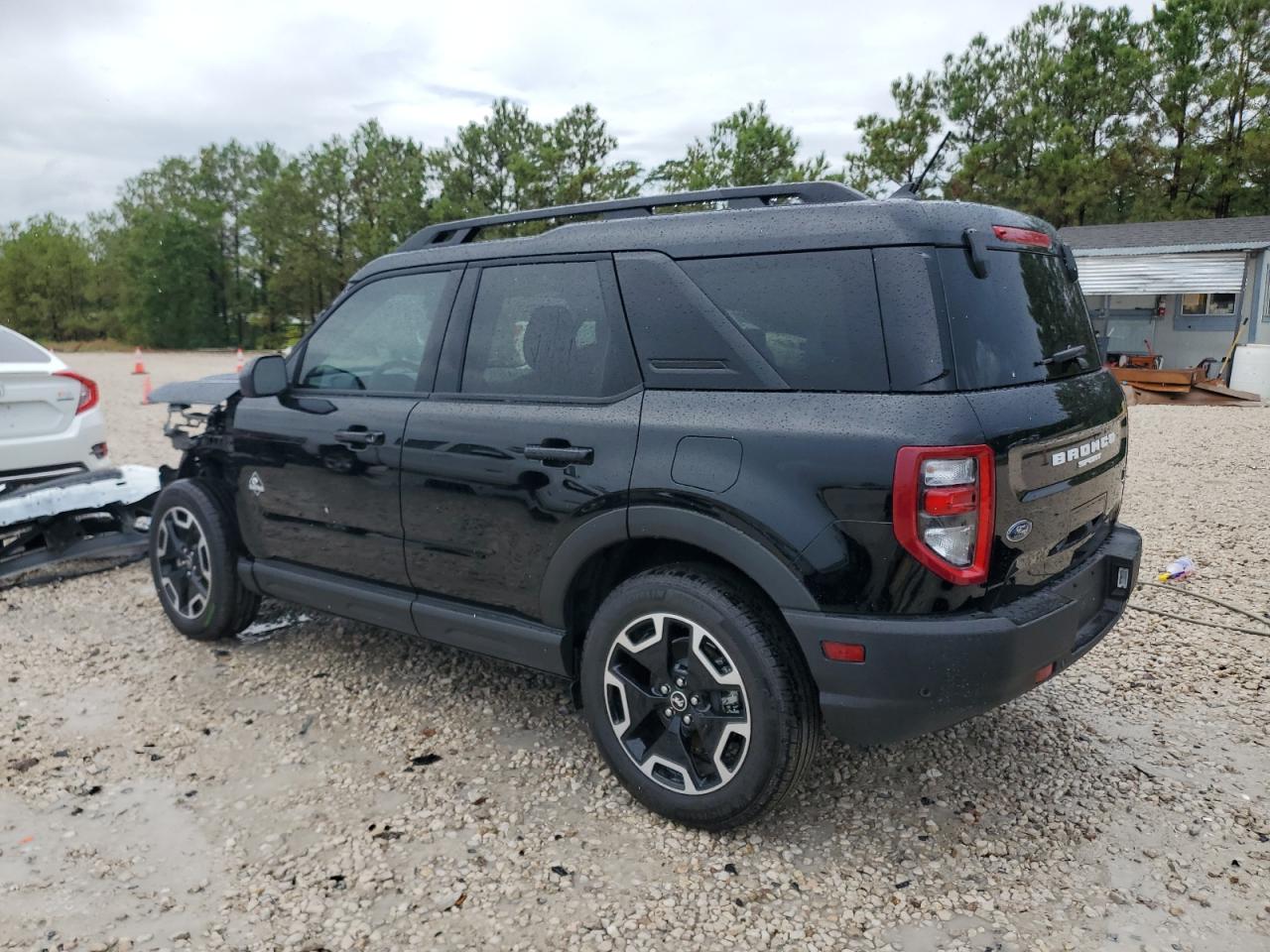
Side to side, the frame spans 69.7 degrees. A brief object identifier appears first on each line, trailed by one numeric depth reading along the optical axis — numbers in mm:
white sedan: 5566
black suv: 2465
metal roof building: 19938
